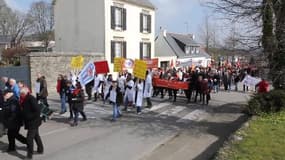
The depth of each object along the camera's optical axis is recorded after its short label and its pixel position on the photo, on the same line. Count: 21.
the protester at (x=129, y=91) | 11.56
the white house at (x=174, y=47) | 37.15
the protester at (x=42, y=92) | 10.31
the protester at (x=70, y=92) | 9.48
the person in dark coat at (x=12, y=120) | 6.62
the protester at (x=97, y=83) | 13.84
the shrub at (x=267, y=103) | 9.39
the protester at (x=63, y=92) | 10.84
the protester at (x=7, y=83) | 8.57
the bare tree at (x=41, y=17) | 42.94
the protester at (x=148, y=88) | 12.11
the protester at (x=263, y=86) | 10.62
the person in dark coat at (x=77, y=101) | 9.19
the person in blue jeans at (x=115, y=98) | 10.00
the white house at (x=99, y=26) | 22.50
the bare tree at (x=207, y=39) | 40.75
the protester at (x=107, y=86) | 12.93
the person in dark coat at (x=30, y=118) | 6.33
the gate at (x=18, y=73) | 15.12
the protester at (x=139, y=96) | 10.99
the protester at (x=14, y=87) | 8.08
